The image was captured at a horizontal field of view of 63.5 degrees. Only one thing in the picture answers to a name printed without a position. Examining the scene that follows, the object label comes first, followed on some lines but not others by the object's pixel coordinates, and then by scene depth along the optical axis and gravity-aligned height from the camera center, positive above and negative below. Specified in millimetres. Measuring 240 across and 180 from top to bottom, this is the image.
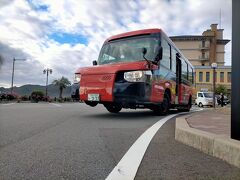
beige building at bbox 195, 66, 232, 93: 52501 +6046
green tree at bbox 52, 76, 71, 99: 47923 +3038
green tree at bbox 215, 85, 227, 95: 47328 +2380
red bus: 5791 +701
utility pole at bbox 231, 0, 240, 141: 2727 +413
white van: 22076 -107
